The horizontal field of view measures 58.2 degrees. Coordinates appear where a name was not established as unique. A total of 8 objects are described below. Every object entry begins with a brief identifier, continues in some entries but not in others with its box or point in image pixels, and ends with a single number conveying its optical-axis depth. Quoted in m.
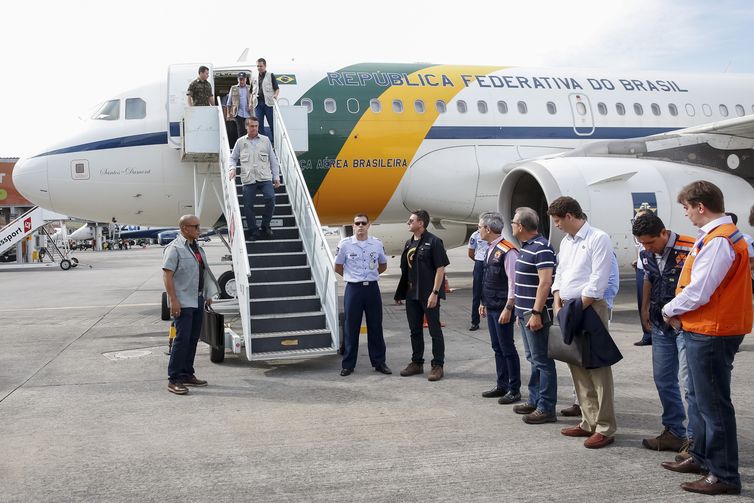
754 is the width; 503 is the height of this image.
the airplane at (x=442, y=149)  10.51
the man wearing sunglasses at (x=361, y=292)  6.94
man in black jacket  6.62
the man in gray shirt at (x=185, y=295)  6.29
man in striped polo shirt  5.04
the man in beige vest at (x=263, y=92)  10.53
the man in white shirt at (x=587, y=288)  4.52
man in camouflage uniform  10.27
